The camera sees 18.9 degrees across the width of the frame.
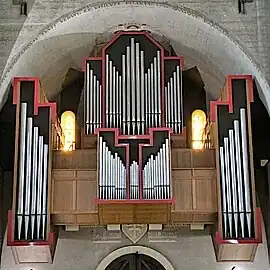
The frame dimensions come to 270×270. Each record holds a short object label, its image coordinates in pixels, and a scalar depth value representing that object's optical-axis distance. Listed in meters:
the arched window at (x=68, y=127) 21.08
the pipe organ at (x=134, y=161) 17.59
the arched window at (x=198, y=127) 21.02
